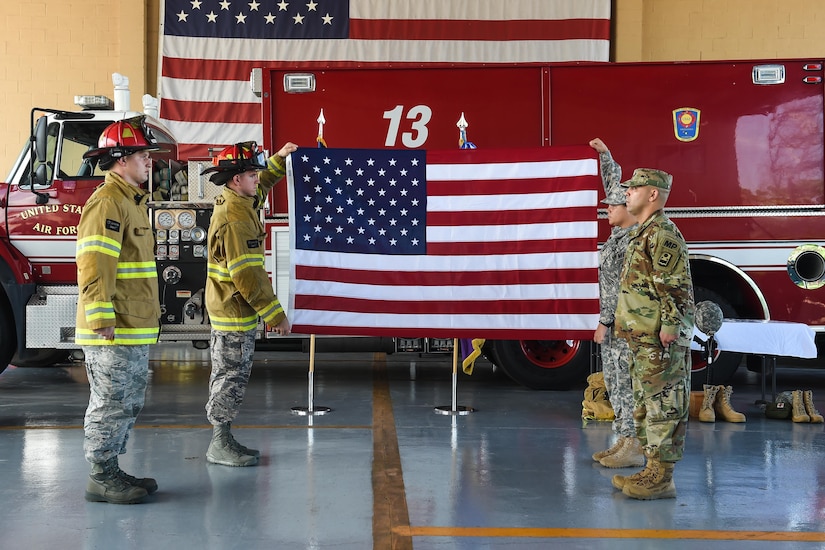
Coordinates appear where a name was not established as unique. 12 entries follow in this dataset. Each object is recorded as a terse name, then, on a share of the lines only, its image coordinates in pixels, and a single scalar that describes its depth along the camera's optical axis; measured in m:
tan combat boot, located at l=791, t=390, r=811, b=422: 7.60
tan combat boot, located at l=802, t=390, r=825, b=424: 7.62
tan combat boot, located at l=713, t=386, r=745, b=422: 7.66
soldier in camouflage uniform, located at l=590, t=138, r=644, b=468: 5.94
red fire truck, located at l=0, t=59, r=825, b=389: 8.69
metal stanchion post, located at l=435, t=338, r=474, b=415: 7.75
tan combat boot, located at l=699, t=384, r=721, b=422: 7.61
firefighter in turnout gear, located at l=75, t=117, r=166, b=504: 4.82
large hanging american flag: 13.48
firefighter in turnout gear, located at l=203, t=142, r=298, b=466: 5.69
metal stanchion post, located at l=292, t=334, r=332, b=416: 7.77
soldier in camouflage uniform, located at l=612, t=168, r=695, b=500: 5.04
